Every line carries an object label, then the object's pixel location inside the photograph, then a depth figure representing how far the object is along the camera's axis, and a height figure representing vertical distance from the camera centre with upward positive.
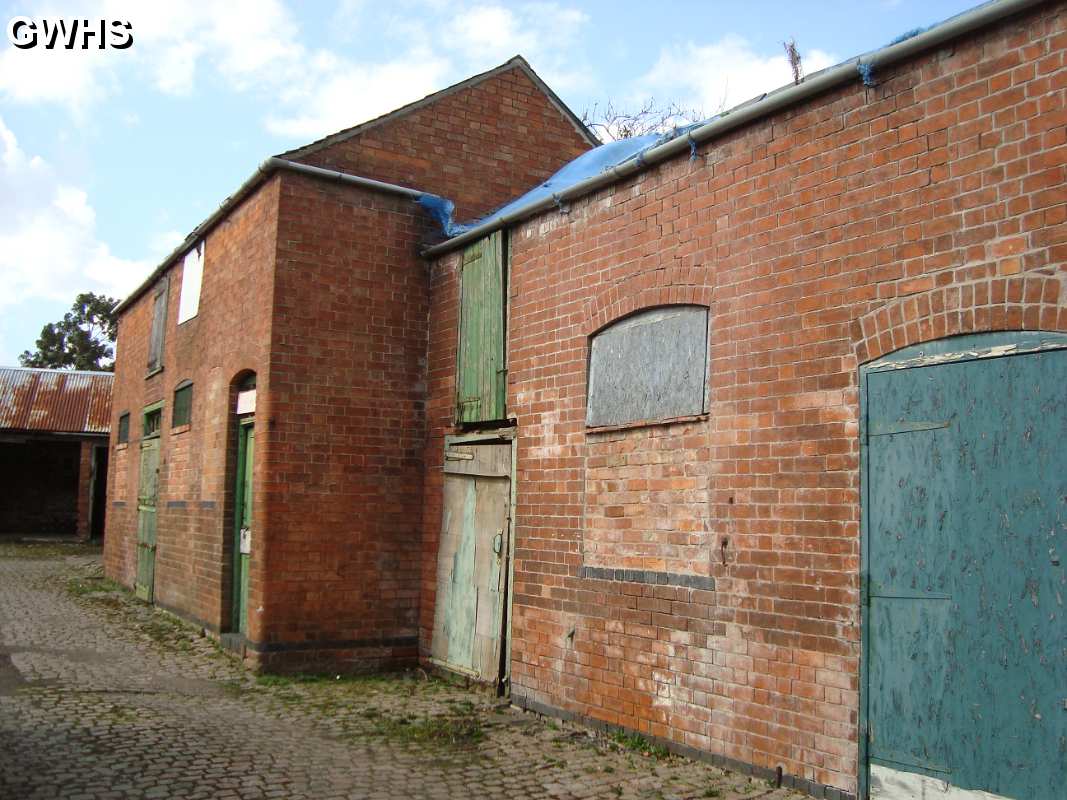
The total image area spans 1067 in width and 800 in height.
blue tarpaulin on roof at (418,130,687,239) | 9.03 +3.11
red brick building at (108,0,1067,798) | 4.45 +0.39
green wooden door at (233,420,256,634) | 9.91 -0.56
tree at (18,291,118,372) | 52.91 +7.16
